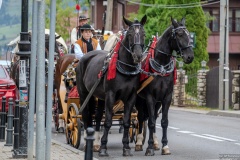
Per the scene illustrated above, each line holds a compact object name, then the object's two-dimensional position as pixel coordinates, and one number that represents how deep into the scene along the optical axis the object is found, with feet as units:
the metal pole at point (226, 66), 111.96
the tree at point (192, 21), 159.02
